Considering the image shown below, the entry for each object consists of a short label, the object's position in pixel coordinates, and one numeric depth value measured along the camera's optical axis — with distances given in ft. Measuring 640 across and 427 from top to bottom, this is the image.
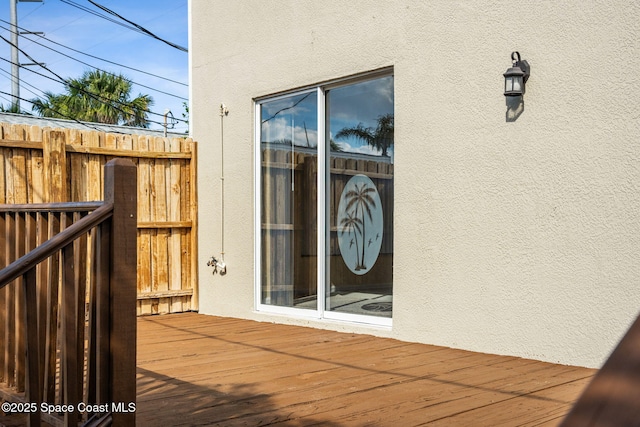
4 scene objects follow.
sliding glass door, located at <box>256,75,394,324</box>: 16.28
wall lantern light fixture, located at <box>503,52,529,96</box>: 12.85
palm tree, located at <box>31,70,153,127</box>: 75.87
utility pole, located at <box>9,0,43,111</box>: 61.26
